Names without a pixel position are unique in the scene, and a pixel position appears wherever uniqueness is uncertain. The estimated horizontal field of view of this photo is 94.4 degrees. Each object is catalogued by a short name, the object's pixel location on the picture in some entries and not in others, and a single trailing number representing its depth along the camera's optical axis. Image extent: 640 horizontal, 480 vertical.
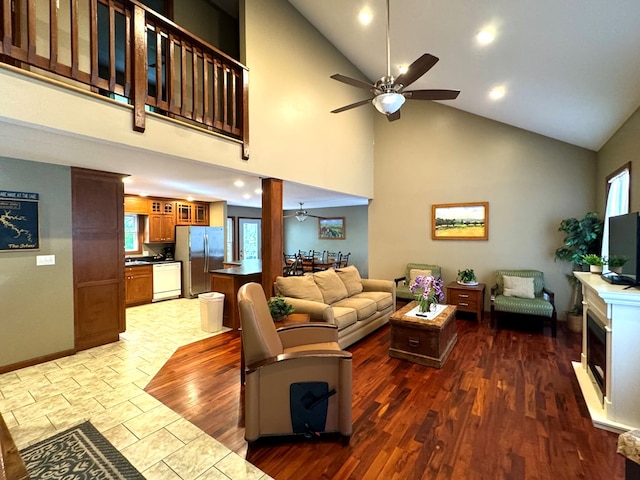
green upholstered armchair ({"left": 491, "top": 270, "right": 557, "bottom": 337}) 4.48
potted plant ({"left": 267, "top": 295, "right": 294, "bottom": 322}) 3.15
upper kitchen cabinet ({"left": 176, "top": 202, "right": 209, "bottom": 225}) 7.18
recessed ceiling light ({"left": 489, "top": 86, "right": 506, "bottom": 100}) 4.00
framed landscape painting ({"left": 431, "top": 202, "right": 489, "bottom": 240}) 5.62
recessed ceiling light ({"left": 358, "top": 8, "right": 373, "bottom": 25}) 3.75
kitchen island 4.80
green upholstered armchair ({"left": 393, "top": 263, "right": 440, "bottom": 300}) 5.83
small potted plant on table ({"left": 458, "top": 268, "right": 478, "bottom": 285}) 5.39
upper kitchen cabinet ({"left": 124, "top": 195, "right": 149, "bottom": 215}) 6.28
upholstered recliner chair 2.14
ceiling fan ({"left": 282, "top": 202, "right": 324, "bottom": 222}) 8.26
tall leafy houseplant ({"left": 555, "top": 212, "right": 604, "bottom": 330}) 4.36
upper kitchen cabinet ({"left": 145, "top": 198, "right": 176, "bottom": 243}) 6.66
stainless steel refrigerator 6.85
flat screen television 2.33
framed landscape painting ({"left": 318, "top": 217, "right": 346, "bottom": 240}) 9.77
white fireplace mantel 2.25
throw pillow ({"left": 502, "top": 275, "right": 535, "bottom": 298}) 4.84
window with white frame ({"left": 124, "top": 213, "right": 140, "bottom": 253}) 6.73
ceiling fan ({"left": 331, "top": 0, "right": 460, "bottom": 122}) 2.56
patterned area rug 1.92
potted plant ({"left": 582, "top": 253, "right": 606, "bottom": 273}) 2.97
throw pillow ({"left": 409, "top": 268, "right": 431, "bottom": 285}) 5.76
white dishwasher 6.43
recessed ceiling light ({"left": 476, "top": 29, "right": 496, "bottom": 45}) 2.97
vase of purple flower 3.68
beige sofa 3.68
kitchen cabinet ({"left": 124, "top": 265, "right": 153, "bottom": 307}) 6.00
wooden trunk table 3.44
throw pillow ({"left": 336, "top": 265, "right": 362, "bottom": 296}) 4.98
